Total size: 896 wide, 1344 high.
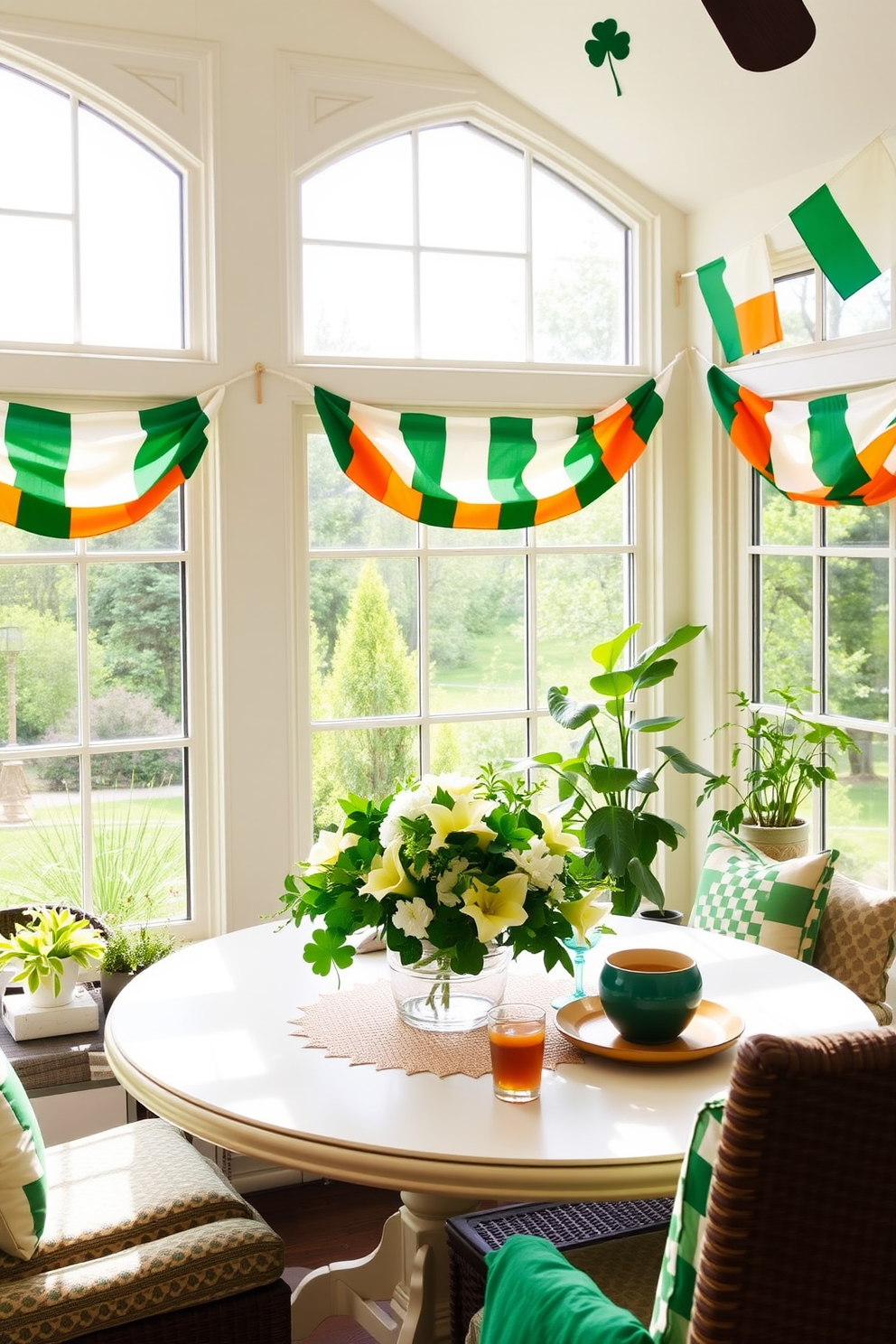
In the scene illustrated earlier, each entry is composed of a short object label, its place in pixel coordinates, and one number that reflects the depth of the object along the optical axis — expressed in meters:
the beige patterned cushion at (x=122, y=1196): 2.01
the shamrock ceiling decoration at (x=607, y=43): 2.95
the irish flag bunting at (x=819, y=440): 3.08
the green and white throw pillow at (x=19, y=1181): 1.88
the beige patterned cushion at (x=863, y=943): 3.00
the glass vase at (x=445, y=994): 2.11
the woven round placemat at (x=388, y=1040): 2.01
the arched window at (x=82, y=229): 3.24
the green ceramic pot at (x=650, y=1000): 2.00
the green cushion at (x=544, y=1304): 1.46
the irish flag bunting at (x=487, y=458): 3.46
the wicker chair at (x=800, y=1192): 1.26
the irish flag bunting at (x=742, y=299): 3.34
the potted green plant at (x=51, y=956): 2.81
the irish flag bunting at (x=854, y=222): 2.98
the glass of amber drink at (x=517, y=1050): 1.86
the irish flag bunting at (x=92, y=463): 3.10
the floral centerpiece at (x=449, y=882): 1.99
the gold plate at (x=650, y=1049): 1.99
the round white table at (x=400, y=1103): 1.71
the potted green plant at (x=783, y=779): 3.36
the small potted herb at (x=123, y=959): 3.02
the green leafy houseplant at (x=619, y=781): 3.31
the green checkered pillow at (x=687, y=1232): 1.33
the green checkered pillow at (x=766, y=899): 3.05
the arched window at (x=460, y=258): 3.57
